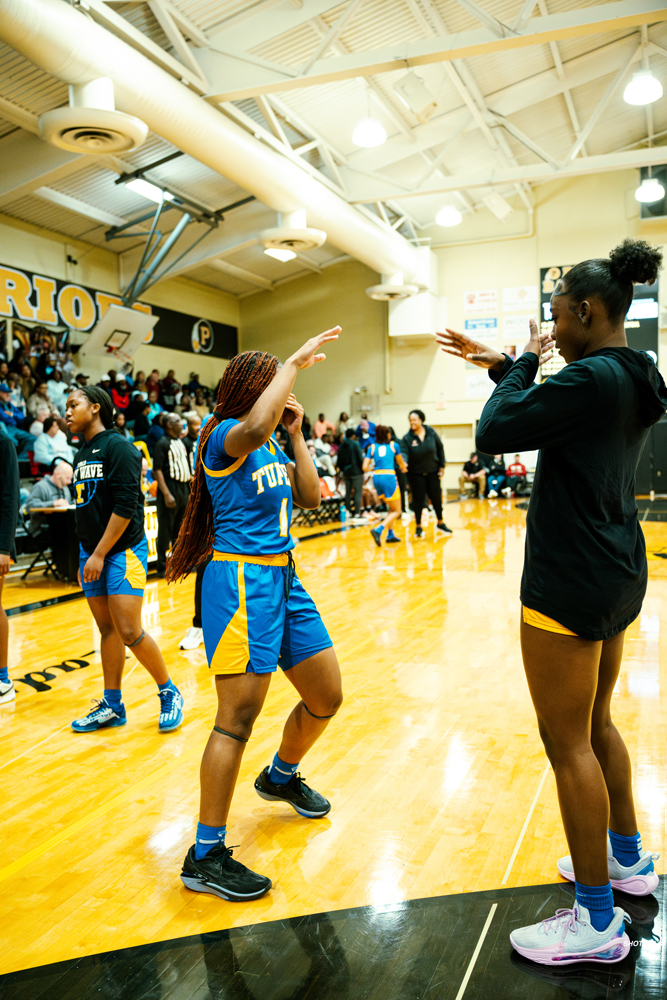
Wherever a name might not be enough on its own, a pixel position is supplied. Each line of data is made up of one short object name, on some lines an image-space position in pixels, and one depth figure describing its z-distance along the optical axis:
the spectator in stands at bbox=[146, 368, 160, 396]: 15.72
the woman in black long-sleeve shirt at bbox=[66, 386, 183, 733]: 3.62
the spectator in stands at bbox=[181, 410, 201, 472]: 8.31
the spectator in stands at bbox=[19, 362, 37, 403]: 12.49
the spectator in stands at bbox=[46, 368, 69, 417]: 12.89
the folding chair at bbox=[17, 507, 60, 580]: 8.84
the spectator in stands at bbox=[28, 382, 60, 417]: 12.07
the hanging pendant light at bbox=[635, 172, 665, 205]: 15.38
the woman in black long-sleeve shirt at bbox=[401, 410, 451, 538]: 10.98
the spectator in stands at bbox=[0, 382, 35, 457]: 10.45
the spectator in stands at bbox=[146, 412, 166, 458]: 9.48
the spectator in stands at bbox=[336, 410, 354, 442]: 19.33
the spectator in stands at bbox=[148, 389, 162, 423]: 14.60
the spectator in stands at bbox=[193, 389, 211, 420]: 17.39
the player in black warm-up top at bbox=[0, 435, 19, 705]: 4.16
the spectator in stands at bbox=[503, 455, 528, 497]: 19.09
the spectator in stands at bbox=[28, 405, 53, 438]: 10.74
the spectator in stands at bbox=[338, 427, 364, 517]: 14.03
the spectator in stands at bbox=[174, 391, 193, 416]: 16.09
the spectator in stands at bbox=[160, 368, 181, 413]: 16.22
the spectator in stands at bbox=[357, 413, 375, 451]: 17.92
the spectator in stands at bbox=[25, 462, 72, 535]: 8.71
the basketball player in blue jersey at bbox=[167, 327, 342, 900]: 2.31
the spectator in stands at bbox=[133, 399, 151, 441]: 12.90
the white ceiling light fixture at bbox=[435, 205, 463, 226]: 15.09
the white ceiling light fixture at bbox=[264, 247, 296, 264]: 14.02
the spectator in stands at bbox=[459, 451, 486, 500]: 19.58
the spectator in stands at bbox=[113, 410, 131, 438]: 11.53
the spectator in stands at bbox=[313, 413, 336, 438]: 18.95
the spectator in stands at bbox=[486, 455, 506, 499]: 19.33
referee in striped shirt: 7.75
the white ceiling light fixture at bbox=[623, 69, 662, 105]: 10.06
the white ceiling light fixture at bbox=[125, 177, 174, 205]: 12.95
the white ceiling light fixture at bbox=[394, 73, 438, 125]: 11.35
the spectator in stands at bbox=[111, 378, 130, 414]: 13.87
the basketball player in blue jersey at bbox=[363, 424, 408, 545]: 10.69
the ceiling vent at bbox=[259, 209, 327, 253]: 12.66
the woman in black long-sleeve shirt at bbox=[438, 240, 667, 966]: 1.85
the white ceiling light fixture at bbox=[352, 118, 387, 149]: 9.98
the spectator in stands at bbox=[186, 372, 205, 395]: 17.61
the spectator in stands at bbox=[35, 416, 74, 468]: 10.29
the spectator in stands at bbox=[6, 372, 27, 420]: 11.68
